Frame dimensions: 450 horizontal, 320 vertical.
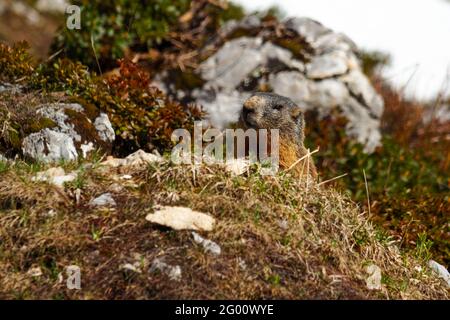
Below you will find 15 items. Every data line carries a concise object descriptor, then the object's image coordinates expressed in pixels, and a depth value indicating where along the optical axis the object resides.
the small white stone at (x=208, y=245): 4.65
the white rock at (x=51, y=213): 4.78
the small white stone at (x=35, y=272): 4.46
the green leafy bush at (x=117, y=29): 9.25
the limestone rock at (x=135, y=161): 5.39
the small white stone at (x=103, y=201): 4.93
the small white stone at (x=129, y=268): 4.46
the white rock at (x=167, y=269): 4.45
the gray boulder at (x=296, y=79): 9.22
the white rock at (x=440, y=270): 5.63
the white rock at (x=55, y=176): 5.04
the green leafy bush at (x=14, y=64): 6.94
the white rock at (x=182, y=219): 4.75
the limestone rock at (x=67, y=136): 6.05
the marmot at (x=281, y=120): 6.26
